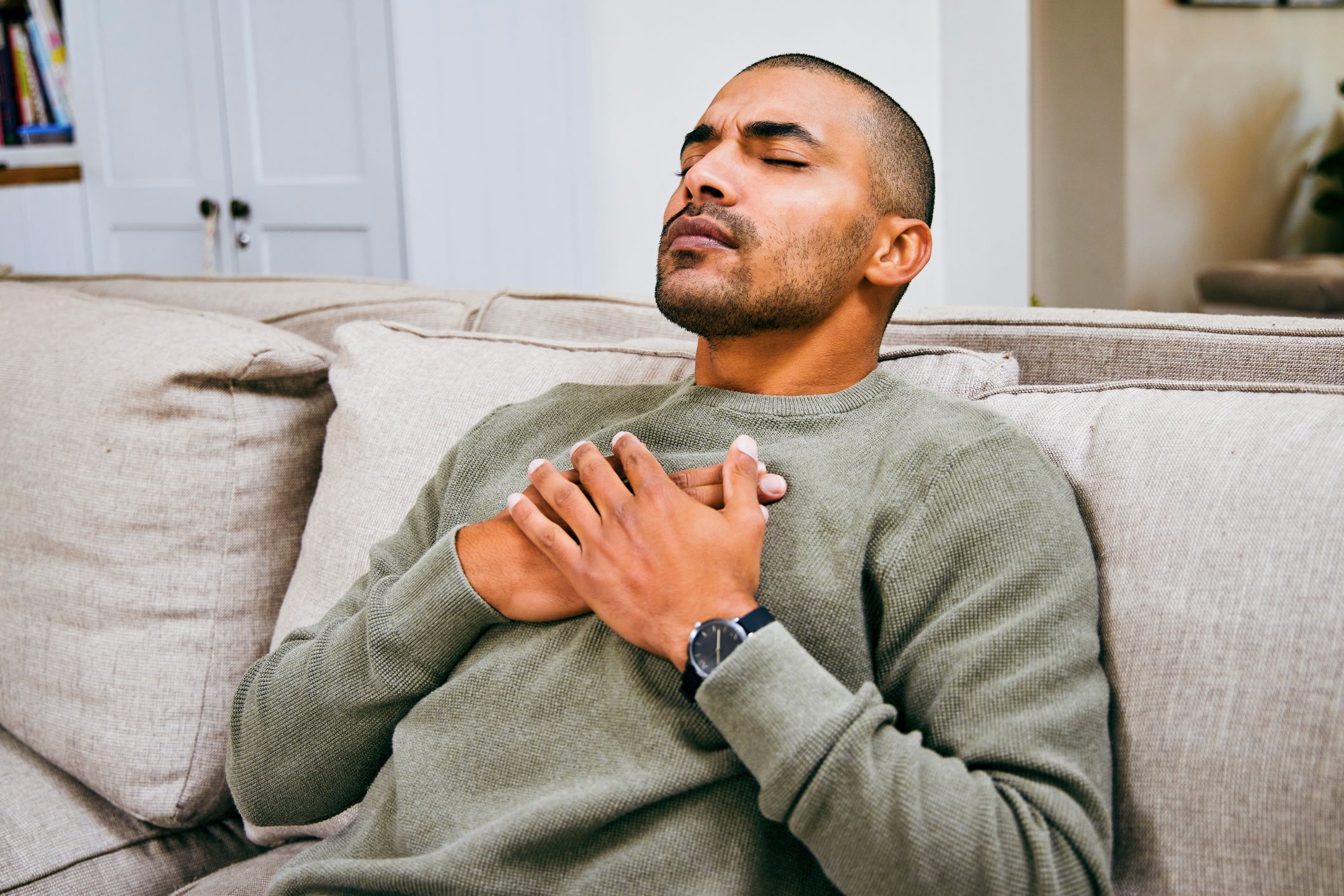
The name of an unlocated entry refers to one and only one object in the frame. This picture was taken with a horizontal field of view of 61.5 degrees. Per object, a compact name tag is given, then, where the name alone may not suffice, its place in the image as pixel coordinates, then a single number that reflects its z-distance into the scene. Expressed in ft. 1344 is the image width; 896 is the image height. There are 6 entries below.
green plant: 15.78
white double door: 9.32
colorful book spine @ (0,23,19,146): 12.28
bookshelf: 11.74
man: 2.31
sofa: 2.55
